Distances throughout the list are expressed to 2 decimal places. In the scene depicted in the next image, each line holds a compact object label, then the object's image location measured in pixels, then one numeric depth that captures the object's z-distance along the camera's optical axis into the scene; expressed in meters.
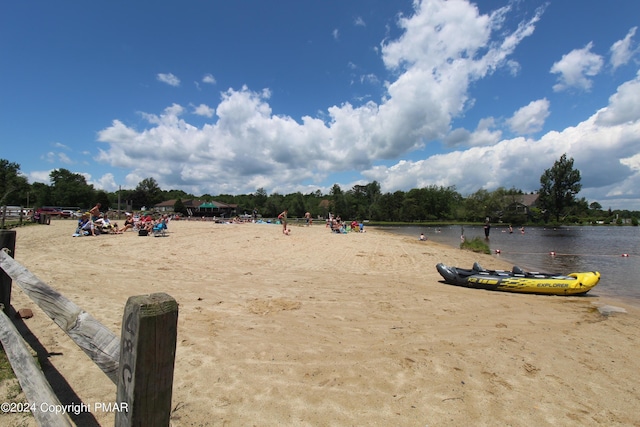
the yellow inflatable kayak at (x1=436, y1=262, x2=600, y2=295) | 9.06
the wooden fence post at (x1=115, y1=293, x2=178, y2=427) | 1.40
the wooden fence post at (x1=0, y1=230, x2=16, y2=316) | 4.39
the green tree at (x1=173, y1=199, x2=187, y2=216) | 87.32
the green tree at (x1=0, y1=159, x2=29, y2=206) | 60.94
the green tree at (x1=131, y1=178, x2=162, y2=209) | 101.69
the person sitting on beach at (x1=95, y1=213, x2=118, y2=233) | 18.50
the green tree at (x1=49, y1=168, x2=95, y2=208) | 73.75
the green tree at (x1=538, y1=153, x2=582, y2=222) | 83.10
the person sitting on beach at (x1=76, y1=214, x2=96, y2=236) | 17.25
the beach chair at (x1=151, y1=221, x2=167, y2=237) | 18.47
